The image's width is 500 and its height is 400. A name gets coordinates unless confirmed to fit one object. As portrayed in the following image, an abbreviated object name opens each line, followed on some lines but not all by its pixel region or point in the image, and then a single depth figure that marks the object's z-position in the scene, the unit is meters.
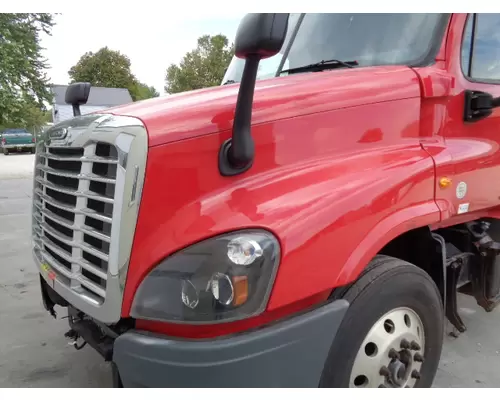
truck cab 1.87
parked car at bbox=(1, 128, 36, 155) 30.00
